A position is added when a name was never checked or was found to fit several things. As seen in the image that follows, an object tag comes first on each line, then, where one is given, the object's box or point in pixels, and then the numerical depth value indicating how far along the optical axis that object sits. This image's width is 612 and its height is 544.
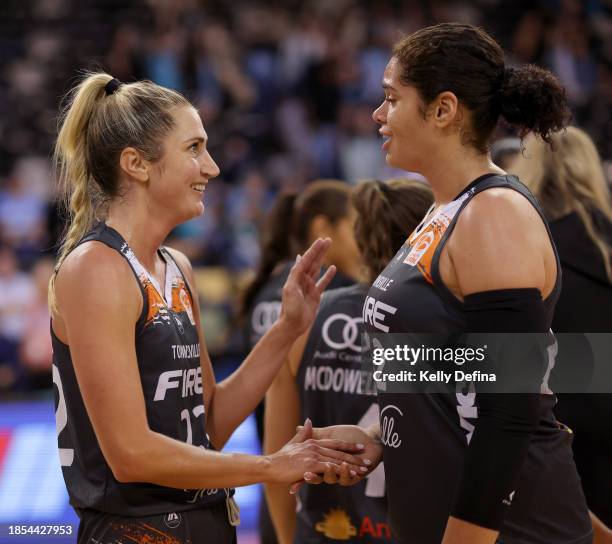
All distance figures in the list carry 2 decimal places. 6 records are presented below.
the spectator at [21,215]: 9.10
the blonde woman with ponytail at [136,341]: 2.17
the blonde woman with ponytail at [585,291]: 3.16
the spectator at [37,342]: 7.73
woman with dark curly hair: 2.02
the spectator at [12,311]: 7.76
